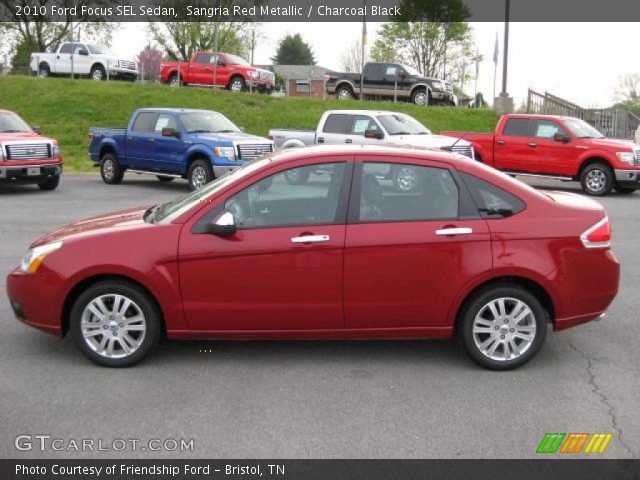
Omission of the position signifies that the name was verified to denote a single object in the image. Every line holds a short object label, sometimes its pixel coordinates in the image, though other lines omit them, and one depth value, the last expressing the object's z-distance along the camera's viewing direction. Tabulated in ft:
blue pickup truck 53.36
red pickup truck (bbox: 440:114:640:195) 56.29
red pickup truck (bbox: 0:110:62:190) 51.85
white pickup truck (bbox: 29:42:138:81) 115.14
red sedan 17.39
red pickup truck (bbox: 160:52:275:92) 111.75
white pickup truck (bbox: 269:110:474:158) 56.90
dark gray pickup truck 108.37
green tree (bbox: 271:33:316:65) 314.96
